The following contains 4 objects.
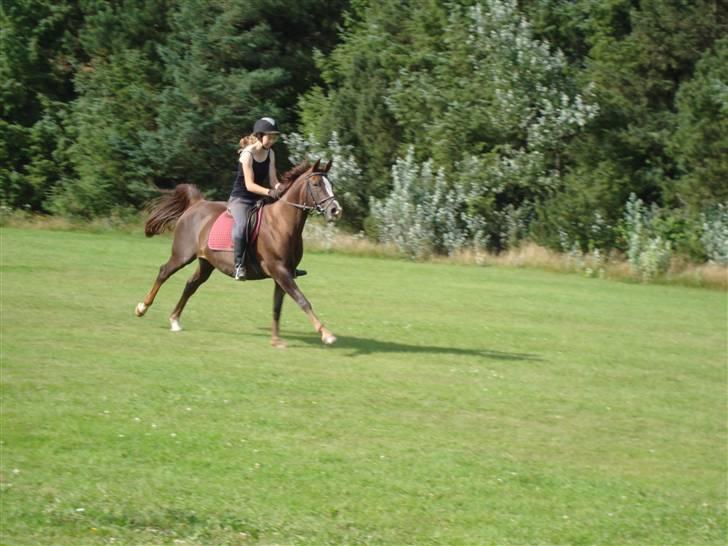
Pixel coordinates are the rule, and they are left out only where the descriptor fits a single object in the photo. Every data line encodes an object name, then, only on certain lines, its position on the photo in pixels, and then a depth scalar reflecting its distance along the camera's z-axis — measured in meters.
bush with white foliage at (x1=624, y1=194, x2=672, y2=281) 32.62
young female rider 15.87
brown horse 15.69
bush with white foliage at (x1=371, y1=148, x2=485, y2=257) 36.59
